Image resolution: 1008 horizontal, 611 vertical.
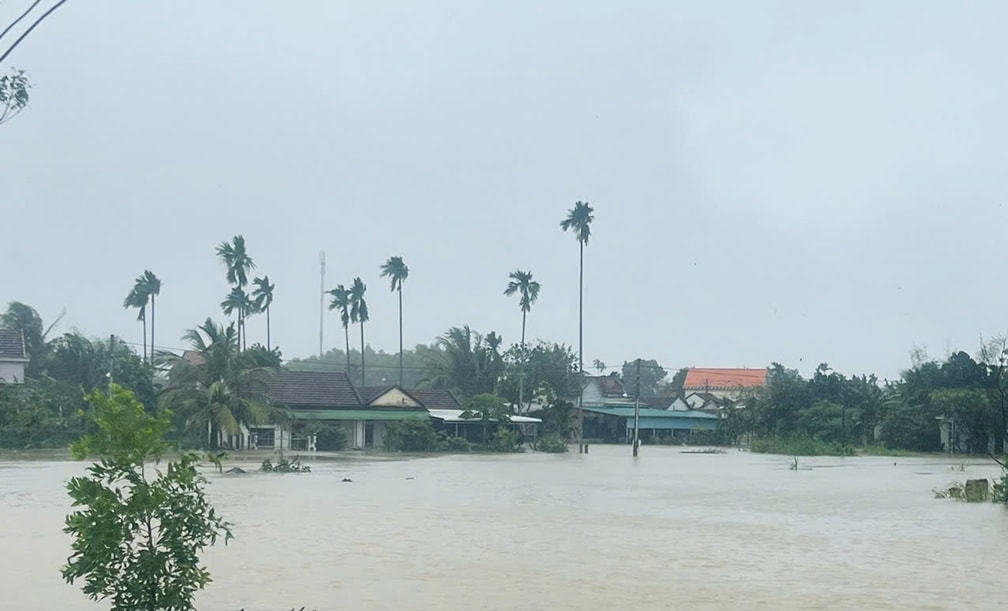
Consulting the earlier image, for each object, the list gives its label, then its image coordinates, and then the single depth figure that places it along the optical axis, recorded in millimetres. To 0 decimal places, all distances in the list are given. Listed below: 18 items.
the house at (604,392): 93312
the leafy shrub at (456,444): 56281
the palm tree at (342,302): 82812
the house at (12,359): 55344
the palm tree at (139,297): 78438
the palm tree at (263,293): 82375
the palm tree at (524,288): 80688
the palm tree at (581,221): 71562
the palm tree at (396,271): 80688
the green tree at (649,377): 121625
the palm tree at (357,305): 82750
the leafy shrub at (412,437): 54812
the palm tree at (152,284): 78062
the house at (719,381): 98625
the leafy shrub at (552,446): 58250
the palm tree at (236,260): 73375
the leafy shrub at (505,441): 57156
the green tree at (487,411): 57250
